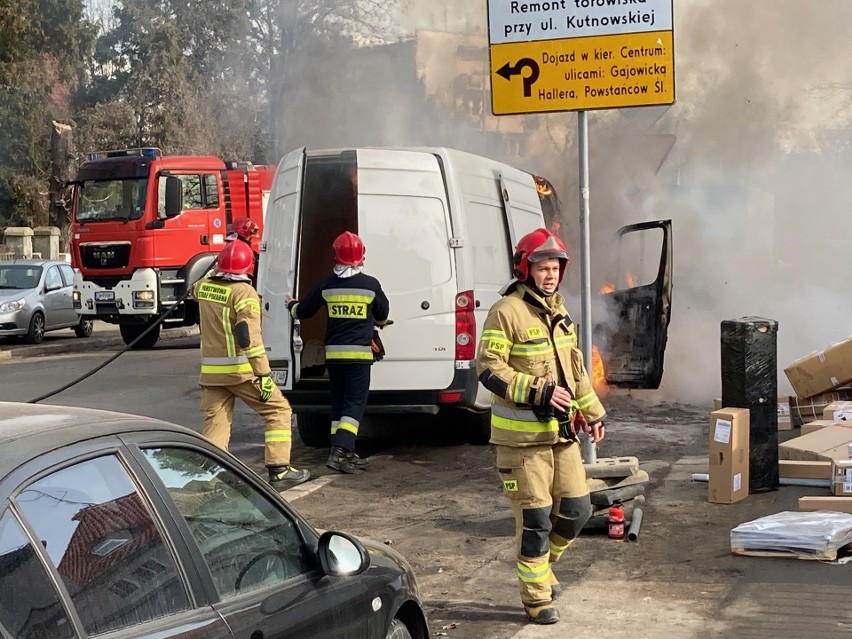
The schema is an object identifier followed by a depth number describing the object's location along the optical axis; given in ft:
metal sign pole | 23.82
